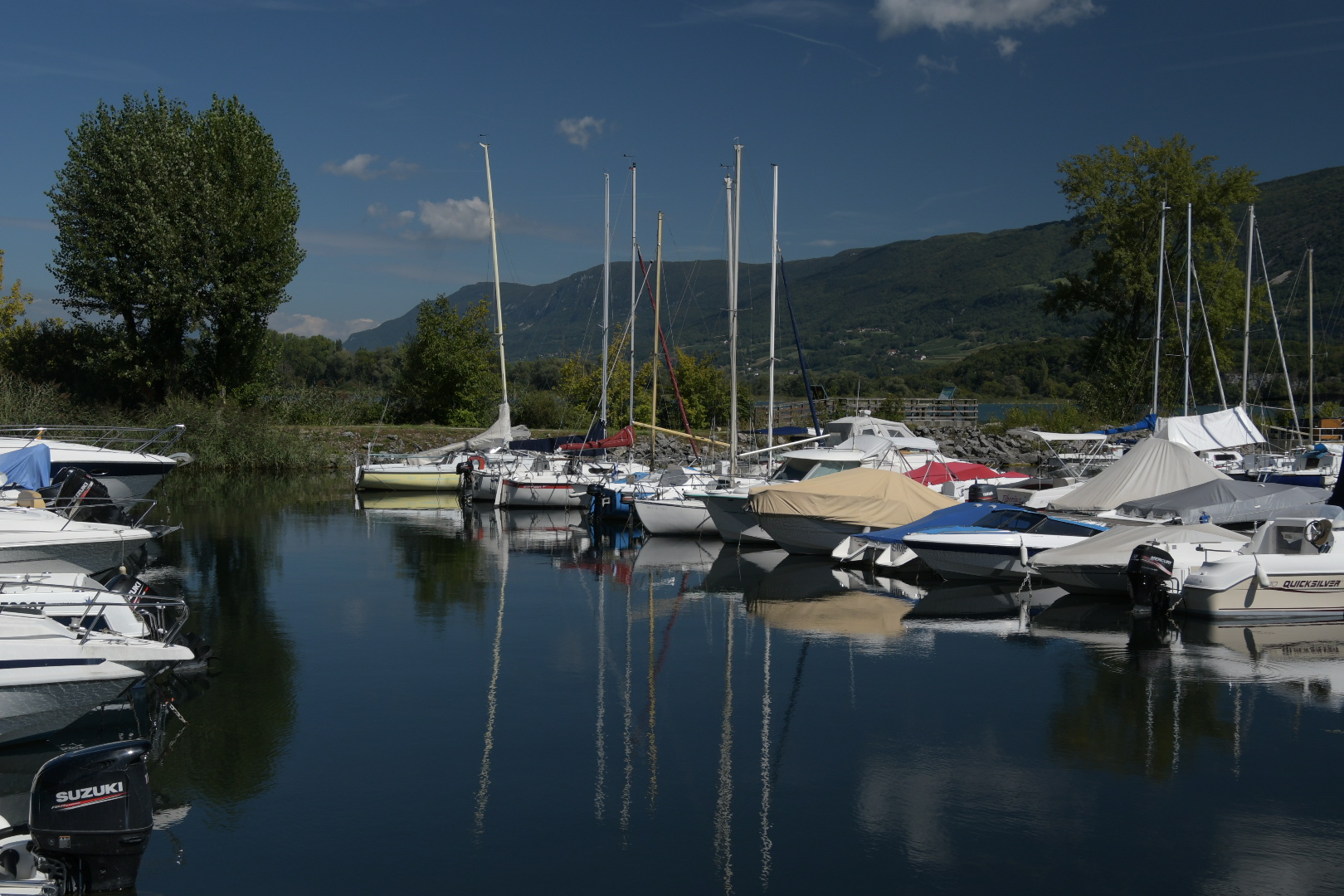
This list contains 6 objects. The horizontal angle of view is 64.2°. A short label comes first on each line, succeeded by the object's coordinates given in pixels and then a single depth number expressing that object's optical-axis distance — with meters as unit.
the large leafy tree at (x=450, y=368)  57.25
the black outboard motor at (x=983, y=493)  25.12
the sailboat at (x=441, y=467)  39.72
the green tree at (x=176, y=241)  43.72
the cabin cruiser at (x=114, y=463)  22.03
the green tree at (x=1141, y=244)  52.50
